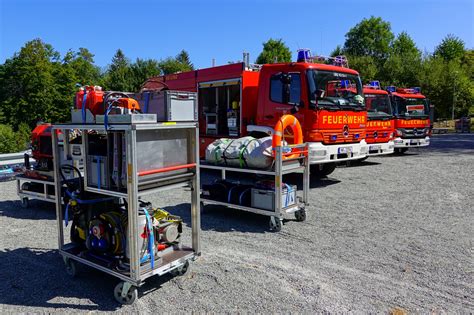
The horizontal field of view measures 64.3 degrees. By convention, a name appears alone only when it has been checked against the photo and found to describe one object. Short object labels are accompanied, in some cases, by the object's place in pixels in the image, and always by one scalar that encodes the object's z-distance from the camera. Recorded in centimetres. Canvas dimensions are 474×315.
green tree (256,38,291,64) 5488
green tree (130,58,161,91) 4291
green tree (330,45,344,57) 6110
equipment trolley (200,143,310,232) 566
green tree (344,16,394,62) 6462
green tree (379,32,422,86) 4075
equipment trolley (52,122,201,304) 339
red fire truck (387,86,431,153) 1466
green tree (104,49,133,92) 4128
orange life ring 573
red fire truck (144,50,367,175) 815
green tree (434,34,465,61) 5575
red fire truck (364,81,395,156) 1130
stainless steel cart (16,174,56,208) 675
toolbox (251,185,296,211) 583
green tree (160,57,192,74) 5138
